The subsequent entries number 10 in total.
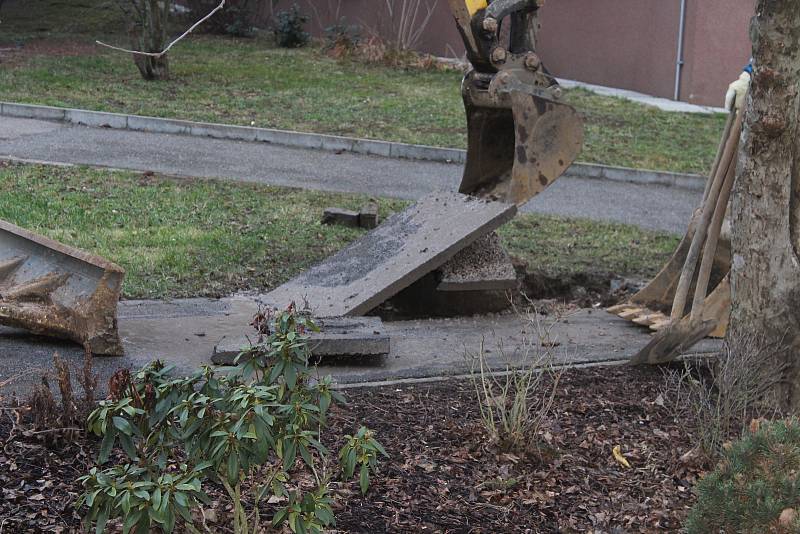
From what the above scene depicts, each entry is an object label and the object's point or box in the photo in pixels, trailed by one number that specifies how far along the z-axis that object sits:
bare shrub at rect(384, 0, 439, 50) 20.20
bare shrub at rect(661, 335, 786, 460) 4.89
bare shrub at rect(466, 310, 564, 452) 4.76
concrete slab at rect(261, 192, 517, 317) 6.65
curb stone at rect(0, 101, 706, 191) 12.53
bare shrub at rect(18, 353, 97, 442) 4.46
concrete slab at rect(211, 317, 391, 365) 5.71
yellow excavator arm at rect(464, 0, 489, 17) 7.23
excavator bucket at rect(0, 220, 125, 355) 5.60
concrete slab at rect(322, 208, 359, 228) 9.17
